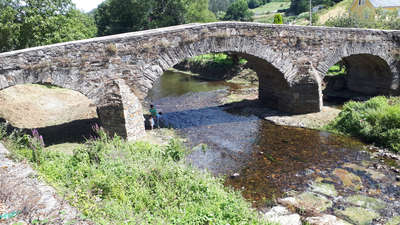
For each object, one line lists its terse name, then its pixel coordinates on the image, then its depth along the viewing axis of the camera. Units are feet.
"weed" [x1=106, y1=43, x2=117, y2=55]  30.30
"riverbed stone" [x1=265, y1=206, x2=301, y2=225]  17.71
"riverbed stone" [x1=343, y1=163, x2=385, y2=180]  23.93
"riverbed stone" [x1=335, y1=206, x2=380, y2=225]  18.56
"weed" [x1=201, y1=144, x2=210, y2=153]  31.60
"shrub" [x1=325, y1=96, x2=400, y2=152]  29.58
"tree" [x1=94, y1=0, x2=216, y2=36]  91.86
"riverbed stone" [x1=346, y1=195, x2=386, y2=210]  20.01
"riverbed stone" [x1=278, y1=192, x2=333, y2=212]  20.03
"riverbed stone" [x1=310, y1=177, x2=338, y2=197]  21.98
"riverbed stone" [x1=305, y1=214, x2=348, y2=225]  18.04
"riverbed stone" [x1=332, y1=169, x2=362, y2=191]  22.86
